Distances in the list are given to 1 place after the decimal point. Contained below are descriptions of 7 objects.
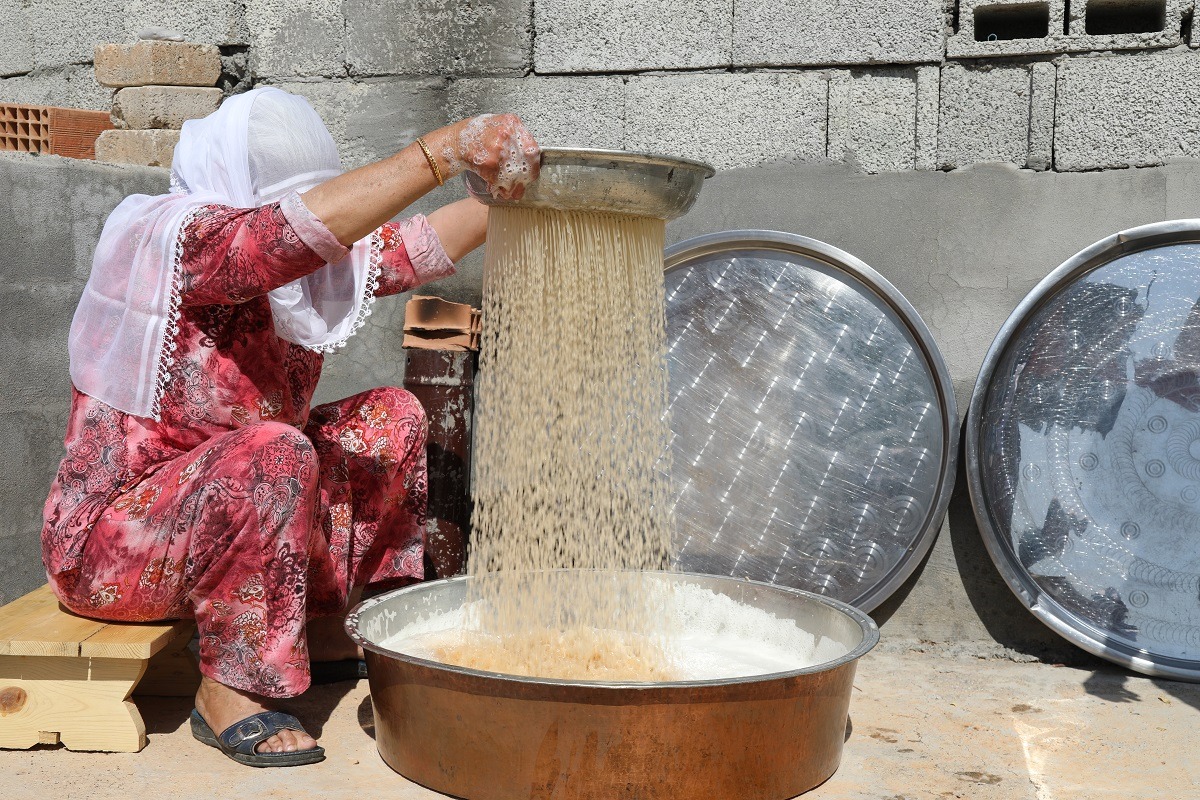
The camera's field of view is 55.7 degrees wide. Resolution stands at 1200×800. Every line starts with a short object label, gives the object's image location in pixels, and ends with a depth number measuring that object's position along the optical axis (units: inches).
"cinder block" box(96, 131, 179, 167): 141.6
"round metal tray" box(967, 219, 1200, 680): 122.2
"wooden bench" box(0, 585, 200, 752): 94.4
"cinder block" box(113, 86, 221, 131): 144.4
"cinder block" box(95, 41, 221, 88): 144.3
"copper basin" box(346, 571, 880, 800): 80.7
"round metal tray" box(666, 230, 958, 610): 130.0
